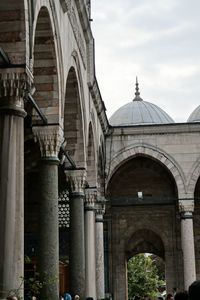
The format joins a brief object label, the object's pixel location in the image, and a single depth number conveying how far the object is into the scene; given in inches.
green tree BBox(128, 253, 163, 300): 1753.2
